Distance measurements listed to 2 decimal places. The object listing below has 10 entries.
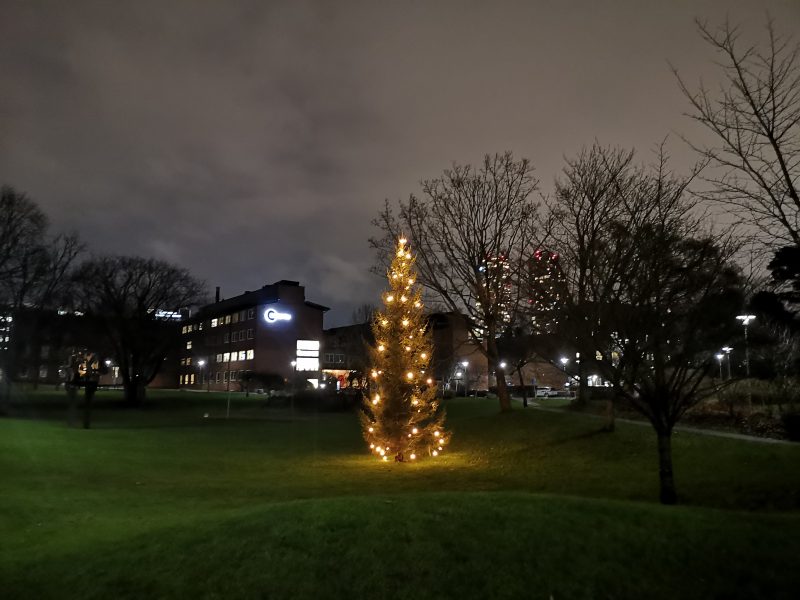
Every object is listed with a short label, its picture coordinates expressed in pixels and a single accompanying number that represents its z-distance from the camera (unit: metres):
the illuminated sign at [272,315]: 89.38
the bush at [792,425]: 18.56
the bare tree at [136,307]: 57.56
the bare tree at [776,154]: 9.24
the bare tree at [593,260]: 13.61
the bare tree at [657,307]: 12.04
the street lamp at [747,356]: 14.68
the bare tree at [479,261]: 29.34
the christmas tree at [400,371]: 19.92
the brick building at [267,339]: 89.00
